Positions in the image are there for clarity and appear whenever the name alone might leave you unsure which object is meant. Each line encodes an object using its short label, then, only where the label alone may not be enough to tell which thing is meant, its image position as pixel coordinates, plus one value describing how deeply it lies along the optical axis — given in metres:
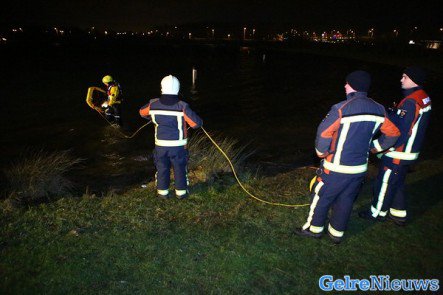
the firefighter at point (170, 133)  4.68
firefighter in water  10.07
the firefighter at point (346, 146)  3.47
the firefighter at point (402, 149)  3.97
